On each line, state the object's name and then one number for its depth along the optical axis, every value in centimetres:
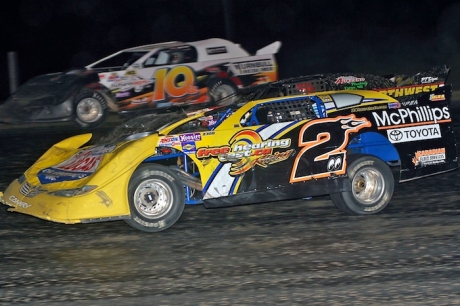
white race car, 2928
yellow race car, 1442
